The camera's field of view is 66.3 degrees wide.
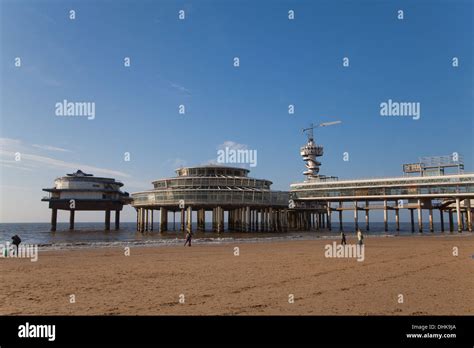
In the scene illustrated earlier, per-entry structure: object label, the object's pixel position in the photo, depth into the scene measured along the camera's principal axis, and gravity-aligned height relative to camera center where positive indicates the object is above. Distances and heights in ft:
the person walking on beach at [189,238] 123.52 -11.16
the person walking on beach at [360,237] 96.60 -9.04
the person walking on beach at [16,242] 90.43 -8.66
